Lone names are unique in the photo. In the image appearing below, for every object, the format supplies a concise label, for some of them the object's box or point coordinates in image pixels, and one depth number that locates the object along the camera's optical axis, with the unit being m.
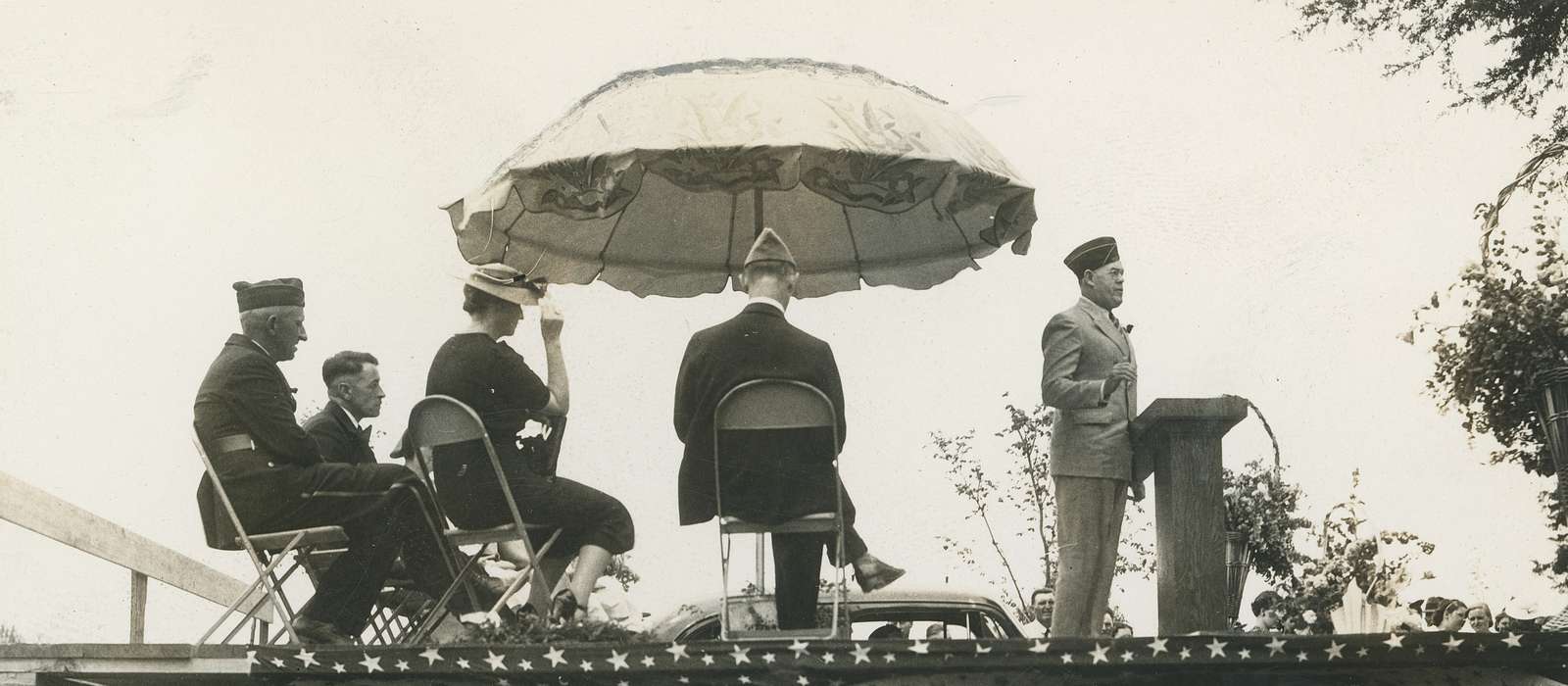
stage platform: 5.64
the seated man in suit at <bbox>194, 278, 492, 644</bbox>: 6.48
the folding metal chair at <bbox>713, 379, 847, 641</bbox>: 6.25
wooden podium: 6.41
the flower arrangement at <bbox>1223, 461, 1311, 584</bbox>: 7.11
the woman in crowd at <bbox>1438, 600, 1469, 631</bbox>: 7.60
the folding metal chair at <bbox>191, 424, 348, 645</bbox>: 6.32
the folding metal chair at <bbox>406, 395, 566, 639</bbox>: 6.59
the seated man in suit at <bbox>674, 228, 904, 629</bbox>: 6.27
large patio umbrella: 6.96
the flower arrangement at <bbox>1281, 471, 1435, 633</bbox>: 6.78
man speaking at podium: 6.93
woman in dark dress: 6.70
